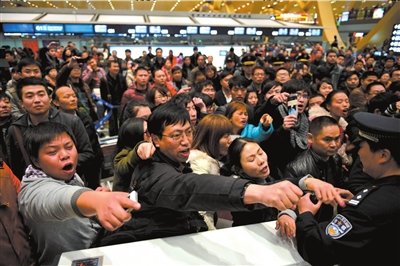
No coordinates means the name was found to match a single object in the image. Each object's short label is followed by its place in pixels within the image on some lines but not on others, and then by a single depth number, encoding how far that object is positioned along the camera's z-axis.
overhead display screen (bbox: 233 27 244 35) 13.58
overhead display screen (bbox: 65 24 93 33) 11.74
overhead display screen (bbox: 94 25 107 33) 11.97
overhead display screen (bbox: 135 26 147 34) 12.32
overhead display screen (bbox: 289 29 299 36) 14.67
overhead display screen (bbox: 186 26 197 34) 12.84
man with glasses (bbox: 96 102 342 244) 1.04
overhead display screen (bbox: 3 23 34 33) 11.46
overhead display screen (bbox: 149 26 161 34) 12.48
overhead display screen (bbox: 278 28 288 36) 14.41
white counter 1.10
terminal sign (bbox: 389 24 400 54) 9.70
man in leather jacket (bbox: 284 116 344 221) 2.31
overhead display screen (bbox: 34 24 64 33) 11.51
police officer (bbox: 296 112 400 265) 1.14
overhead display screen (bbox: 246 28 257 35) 13.88
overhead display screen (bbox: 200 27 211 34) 13.13
